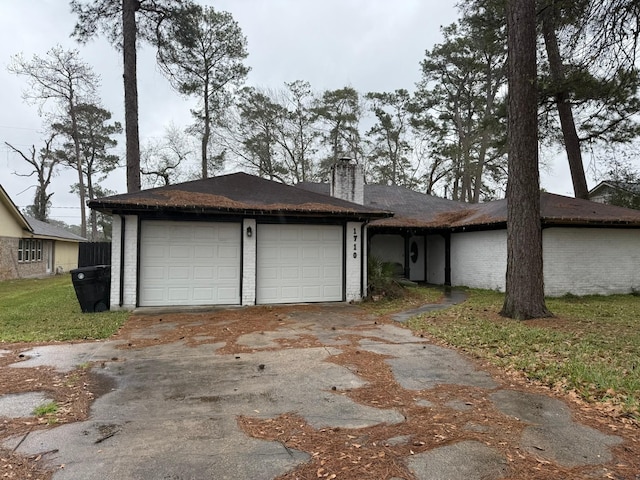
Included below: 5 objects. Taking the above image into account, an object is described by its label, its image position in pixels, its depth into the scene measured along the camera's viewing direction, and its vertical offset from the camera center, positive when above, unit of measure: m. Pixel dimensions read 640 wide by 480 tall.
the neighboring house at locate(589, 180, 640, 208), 16.39 +2.56
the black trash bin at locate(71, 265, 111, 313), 8.70 -0.84
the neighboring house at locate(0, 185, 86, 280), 18.23 +0.21
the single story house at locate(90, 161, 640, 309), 9.07 +0.15
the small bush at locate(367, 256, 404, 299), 10.98 -0.92
